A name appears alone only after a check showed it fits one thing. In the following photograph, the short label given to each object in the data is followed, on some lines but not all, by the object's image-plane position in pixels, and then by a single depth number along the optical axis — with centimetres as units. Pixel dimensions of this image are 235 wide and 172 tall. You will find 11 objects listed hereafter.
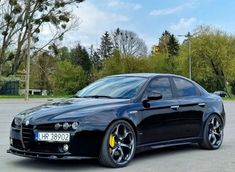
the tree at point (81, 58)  7614
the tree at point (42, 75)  5274
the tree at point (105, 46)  8087
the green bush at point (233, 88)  5918
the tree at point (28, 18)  3773
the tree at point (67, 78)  6394
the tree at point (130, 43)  6991
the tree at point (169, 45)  7824
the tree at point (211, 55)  4658
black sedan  518
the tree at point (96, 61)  8092
